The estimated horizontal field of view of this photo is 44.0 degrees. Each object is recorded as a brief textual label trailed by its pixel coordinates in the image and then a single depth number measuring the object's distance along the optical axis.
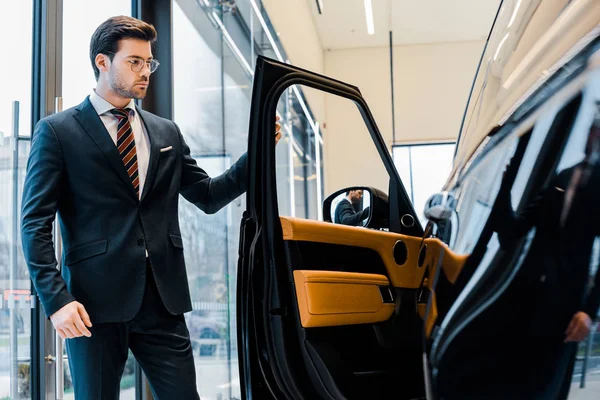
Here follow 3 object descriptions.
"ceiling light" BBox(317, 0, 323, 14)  7.17
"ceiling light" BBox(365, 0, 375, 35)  8.11
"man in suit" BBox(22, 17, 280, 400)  1.62
